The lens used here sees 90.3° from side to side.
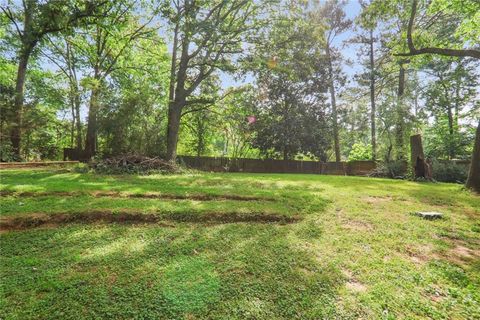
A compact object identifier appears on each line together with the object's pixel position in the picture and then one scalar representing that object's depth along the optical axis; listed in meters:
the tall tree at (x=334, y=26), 18.72
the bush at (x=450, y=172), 10.41
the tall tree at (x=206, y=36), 9.59
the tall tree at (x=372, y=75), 17.48
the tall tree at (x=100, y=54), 12.14
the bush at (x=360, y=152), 21.80
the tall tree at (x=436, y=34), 6.91
